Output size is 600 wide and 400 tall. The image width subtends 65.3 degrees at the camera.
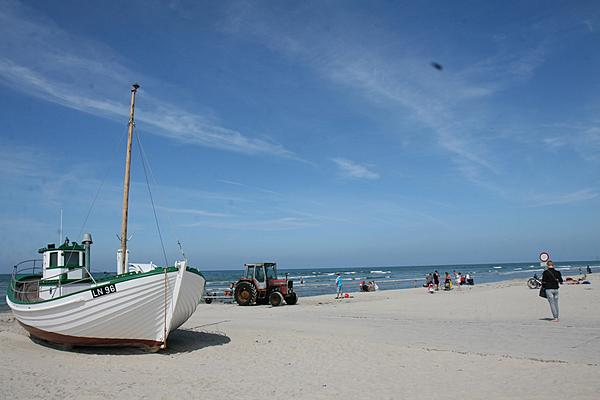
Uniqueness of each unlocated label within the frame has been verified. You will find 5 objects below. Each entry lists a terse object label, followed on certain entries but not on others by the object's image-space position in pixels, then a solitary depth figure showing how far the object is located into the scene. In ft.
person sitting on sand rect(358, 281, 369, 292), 125.18
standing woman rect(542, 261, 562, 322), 47.44
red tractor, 77.71
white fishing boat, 33.50
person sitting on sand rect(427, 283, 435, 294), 111.94
